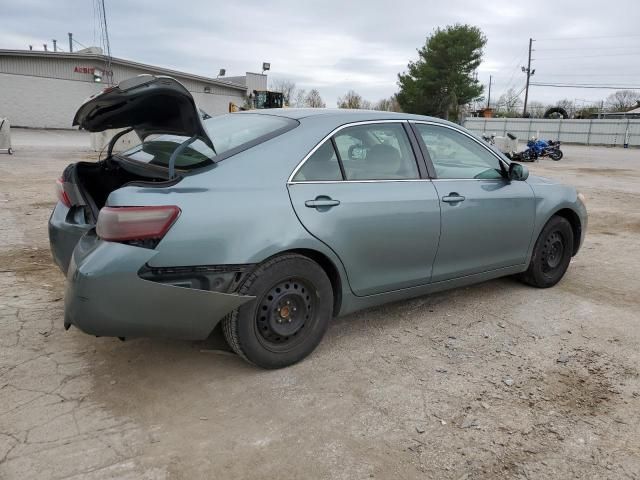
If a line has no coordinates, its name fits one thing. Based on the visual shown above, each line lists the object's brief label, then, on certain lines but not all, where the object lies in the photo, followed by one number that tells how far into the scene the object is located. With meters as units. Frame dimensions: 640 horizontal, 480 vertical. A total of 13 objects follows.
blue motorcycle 21.97
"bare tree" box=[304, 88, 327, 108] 54.74
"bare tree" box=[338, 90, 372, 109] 51.96
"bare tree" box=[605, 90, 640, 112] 65.81
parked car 2.63
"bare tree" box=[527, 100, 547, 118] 63.97
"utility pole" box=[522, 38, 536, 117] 60.34
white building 29.50
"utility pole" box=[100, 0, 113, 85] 14.22
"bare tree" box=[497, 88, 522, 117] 64.14
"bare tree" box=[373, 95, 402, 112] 50.89
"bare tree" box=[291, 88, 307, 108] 57.14
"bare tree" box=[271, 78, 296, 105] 63.67
